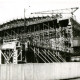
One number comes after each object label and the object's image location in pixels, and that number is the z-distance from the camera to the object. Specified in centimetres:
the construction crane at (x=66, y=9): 5862
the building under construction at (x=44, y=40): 3641
